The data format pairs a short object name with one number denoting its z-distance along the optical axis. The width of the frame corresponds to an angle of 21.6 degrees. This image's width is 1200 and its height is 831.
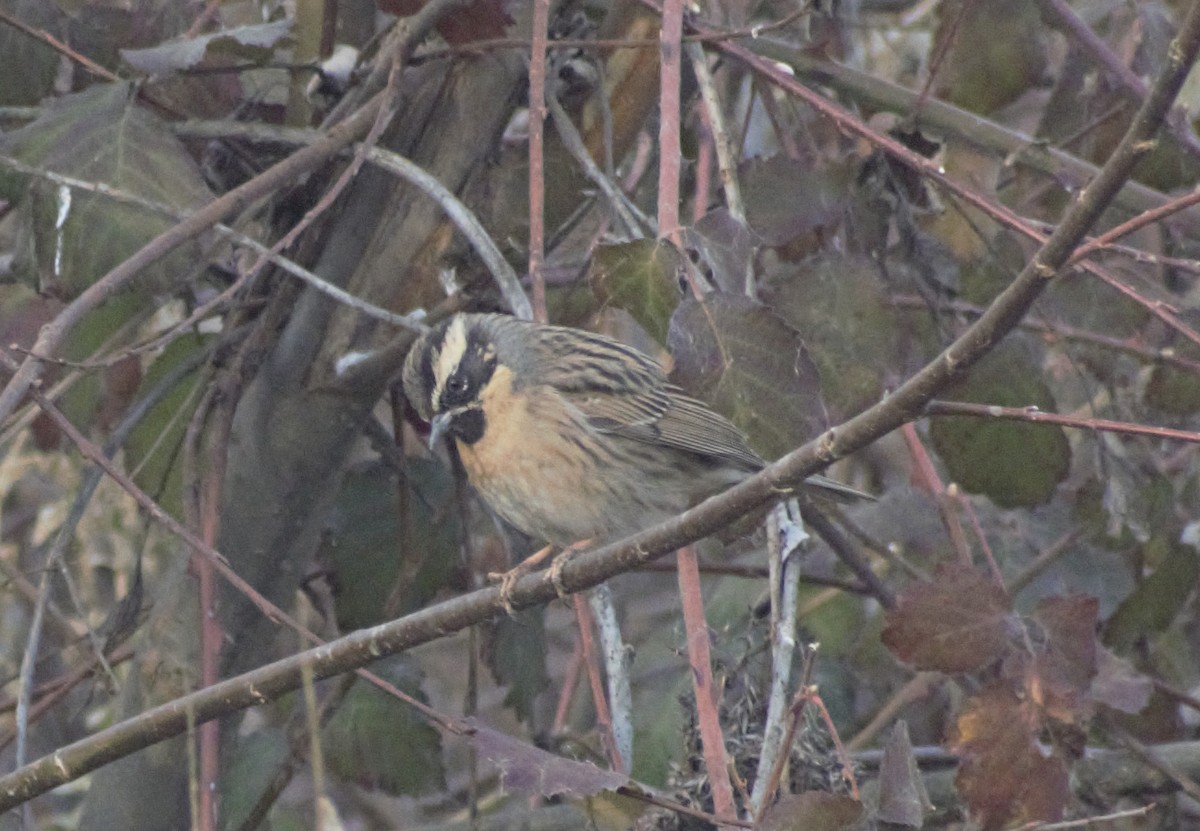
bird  7.58
